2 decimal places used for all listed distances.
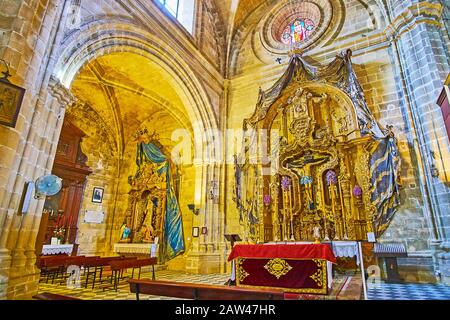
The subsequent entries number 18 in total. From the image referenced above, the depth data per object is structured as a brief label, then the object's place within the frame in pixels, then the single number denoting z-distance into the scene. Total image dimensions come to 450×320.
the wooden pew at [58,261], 5.82
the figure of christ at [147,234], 10.58
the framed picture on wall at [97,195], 11.13
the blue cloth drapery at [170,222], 10.08
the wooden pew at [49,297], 3.22
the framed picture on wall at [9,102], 3.93
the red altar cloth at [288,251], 4.34
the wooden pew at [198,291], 2.77
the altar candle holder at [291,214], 7.95
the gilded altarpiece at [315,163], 7.26
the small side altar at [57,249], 7.85
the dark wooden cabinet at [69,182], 9.55
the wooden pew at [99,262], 5.88
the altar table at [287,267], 4.29
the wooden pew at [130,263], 5.07
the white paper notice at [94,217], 10.64
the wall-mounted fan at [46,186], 4.62
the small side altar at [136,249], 9.09
